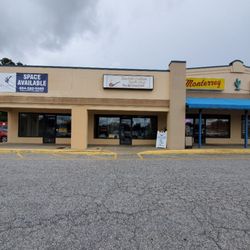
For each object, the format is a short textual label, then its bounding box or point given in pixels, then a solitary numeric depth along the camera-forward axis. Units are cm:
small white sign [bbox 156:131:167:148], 1236
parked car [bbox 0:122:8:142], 1587
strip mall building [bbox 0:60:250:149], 1193
